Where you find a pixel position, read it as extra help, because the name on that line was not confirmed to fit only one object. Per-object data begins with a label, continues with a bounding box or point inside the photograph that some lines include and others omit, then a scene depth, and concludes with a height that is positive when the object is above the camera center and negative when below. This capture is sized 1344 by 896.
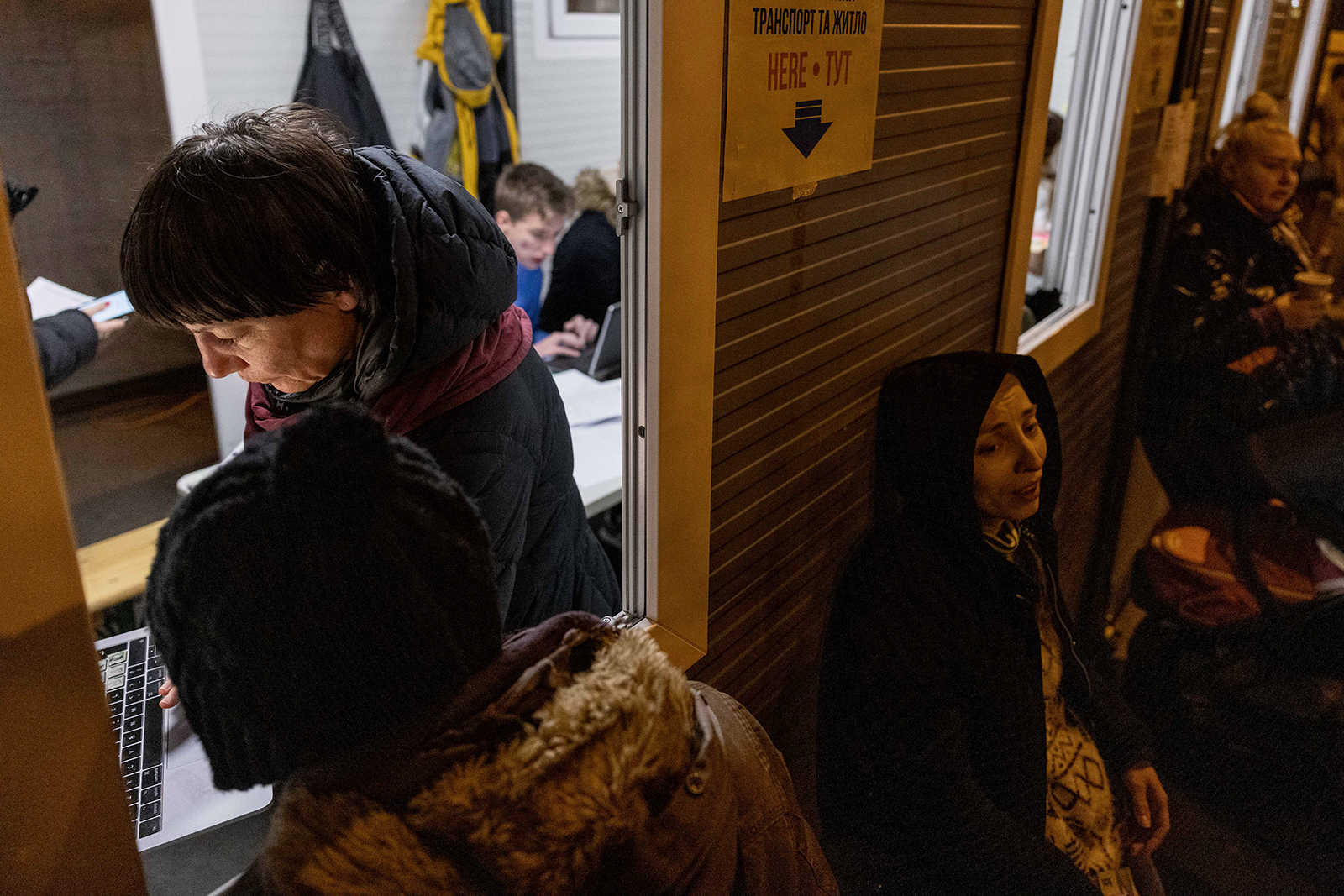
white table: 2.68 -1.07
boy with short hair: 3.81 -0.56
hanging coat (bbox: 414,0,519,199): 4.52 -0.10
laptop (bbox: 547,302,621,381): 3.29 -0.95
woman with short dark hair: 1.05 -0.25
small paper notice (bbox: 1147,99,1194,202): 3.77 -0.28
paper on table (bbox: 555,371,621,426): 3.04 -1.03
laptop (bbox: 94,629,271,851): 1.07 -0.79
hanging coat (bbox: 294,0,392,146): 4.16 -0.03
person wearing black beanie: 0.68 -0.48
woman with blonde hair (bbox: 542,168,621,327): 3.91 -0.75
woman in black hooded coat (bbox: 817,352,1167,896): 1.66 -1.07
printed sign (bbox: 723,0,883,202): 1.47 -0.03
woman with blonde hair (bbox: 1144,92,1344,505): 3.19 -0.84
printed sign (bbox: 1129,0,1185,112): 3.22 +0.07
